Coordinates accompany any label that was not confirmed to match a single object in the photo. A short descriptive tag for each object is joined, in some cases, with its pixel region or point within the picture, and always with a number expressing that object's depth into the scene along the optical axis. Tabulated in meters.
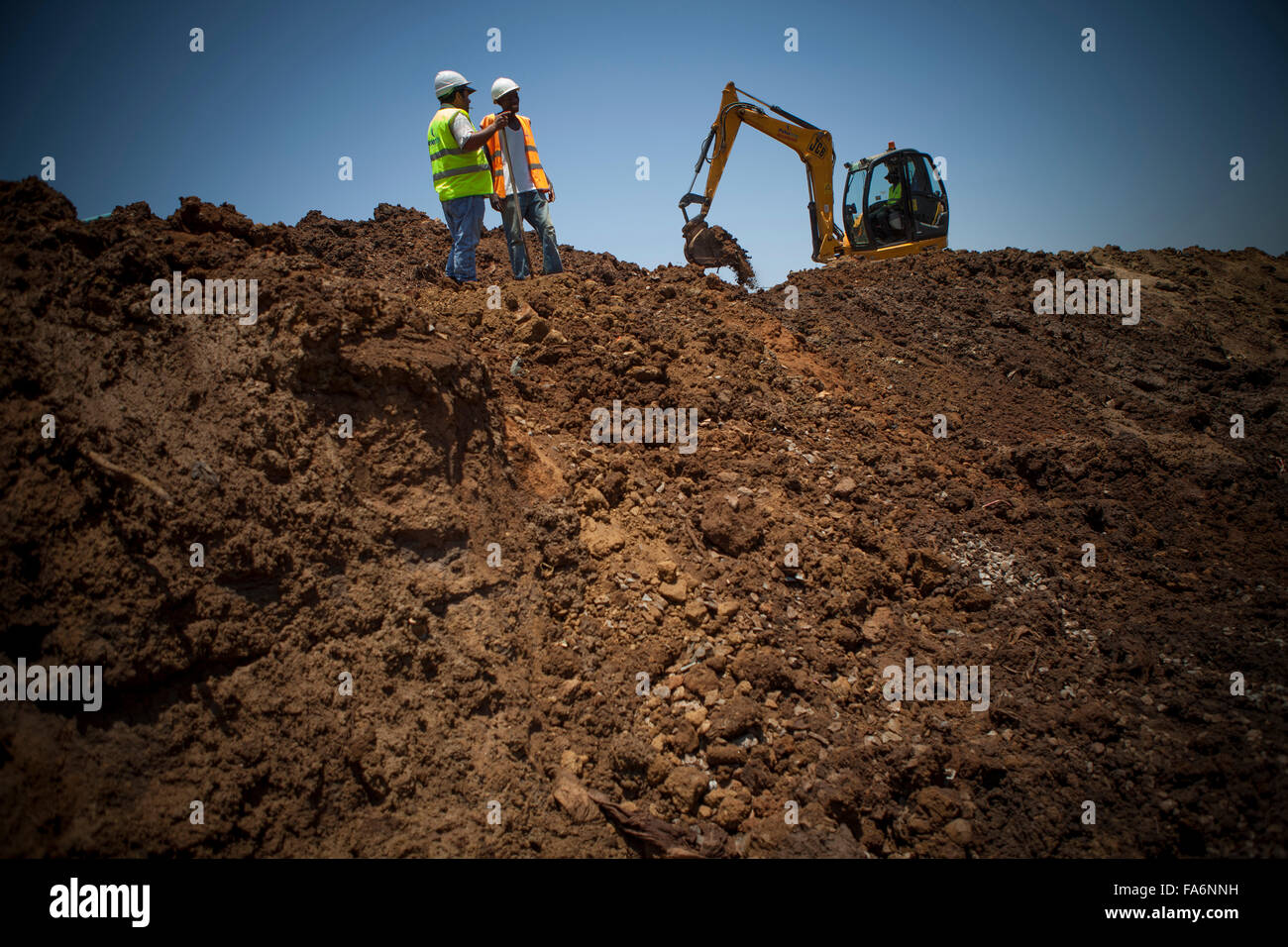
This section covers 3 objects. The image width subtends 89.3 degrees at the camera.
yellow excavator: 10.96
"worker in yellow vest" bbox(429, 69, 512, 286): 6.17
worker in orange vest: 6.62
